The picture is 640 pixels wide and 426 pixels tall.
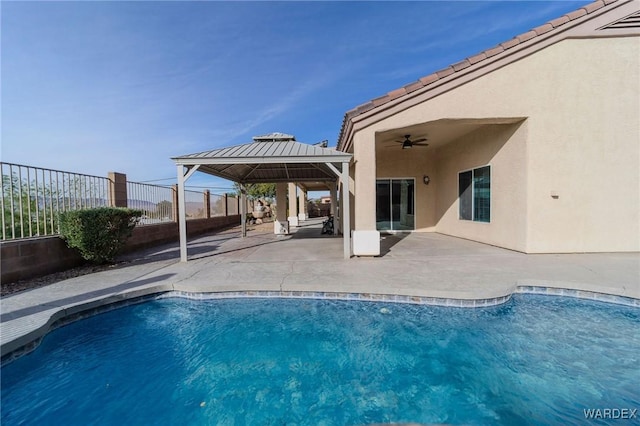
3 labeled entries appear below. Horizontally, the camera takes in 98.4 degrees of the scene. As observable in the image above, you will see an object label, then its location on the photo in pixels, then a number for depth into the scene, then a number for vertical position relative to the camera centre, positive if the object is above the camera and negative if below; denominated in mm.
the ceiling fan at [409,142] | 10703 +2392
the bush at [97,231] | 7012 -602
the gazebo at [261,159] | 8336 +1458
